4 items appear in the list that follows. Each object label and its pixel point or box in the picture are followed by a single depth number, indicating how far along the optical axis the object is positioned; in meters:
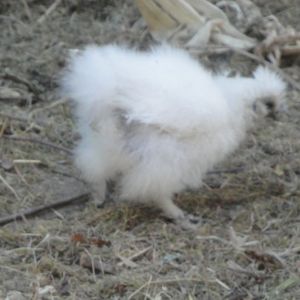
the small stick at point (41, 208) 6.95
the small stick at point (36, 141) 8.17
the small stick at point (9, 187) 7.37
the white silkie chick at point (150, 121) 6.54
